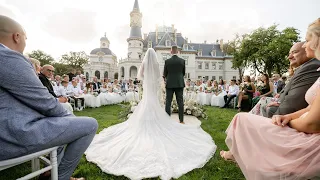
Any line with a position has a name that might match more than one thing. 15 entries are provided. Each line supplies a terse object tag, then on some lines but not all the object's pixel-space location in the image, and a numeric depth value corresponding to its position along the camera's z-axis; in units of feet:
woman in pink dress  5.02
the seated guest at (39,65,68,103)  14.78
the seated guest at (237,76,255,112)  29.96
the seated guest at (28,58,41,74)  13.73
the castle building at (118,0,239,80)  162.40
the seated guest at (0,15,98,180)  4.80
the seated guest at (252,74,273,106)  24.94
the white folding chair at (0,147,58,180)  4.76
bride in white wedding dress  8.97
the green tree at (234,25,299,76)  91.09
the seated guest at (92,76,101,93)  43.48
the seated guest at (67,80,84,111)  31.07
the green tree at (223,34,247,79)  108.88
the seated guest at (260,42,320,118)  7.85
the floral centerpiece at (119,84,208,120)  24.09
